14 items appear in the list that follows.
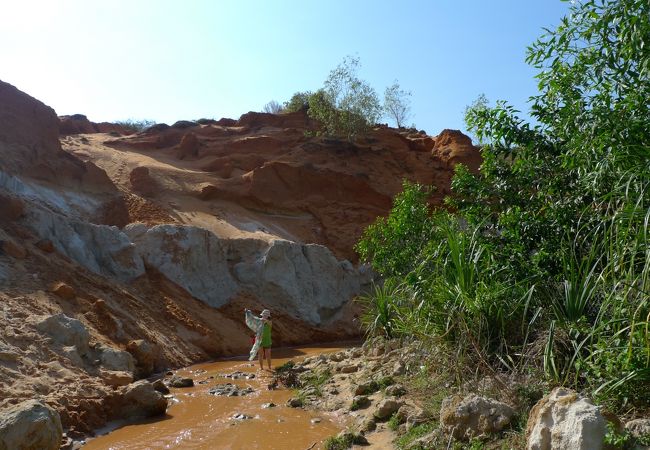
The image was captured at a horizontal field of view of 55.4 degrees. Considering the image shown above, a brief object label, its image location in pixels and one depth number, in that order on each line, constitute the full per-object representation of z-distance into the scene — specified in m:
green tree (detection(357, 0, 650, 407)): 5.01
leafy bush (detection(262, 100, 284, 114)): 48.52
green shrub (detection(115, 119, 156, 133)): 42.23
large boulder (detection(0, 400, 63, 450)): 5.97
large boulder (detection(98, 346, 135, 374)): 10.25
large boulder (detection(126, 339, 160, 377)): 11.70
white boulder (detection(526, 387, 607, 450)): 4.15
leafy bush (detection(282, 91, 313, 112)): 39.72
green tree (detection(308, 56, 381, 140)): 32.94
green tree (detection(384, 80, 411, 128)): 40.14
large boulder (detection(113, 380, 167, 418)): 8.54
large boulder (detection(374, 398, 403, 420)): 6.95
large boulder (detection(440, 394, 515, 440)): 5.23
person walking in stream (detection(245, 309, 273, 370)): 12.79
